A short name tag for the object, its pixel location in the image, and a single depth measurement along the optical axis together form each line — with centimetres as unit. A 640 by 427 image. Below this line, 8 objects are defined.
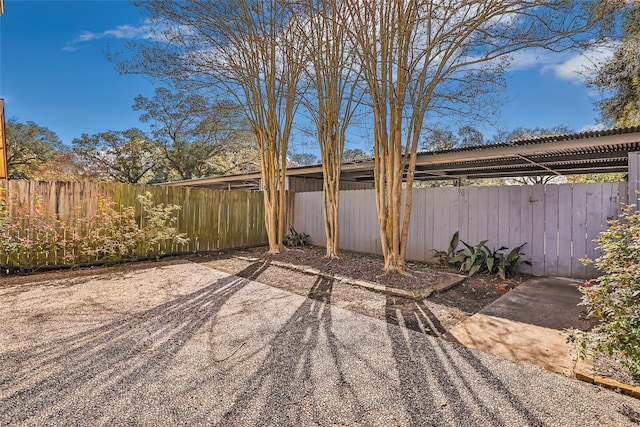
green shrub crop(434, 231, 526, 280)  445
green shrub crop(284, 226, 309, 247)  776
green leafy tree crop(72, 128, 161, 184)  1740
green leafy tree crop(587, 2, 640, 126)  610
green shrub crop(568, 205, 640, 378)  158
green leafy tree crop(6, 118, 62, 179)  1584
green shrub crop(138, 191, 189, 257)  554
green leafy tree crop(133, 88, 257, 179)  1569
